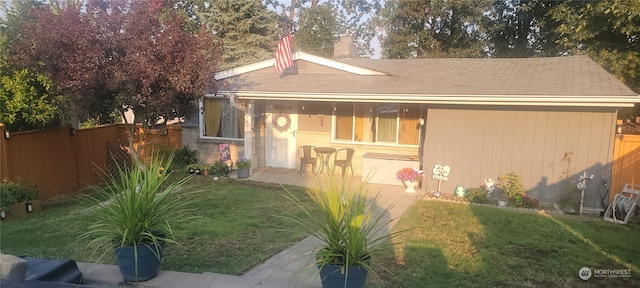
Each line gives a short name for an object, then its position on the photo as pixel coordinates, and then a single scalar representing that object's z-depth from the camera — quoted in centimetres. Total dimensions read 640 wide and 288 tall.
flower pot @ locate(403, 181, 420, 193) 919
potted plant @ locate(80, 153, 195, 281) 384
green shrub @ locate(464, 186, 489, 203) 842
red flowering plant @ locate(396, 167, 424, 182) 916
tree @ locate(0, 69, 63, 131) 762
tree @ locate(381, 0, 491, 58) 2217
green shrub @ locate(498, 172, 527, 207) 810
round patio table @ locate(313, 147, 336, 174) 1078
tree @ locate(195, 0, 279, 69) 2407
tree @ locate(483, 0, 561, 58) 1910
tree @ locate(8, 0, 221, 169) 670
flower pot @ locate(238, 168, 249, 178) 1049
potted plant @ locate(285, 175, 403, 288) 341
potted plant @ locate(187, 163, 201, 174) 1087
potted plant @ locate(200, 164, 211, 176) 1078
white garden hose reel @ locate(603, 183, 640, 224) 710
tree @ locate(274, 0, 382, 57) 3105
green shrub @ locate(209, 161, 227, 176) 1088
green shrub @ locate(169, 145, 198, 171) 1133
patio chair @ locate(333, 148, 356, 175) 1019
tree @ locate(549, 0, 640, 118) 1183
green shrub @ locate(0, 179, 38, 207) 701
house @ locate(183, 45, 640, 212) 797
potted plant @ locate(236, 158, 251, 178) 1049
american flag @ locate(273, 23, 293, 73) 1070
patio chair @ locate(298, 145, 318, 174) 1104
